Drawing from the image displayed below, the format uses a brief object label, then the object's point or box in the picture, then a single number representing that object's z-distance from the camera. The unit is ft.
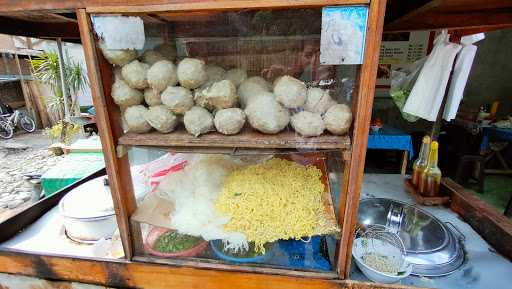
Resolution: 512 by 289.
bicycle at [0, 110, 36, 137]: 30.10
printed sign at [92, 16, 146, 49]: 3.45
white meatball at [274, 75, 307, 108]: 3.76
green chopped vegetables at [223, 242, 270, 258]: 4.45
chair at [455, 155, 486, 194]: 13.53
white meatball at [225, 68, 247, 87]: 4.17
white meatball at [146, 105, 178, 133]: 3.85
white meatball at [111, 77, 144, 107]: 3.86
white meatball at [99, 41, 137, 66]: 3.68
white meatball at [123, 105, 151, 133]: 3.93
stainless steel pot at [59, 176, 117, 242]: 5.37
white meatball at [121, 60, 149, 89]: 3.86
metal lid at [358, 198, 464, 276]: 4.59
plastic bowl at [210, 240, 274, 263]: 4.37
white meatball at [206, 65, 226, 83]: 4.09
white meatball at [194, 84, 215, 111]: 3.91
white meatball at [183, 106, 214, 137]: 3.78
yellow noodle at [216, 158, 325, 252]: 4.27
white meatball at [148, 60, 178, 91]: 3.80
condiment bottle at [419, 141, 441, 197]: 6.36
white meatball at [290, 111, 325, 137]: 3.70
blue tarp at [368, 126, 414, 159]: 13.39
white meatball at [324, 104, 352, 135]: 3.62
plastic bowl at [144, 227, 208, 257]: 4.51
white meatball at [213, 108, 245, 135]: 3.74
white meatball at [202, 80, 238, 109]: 3.75
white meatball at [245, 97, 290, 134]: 3.70
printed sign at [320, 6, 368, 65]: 3.01
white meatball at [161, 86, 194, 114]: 3.82
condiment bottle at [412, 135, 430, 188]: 6.23
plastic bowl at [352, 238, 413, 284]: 4.12
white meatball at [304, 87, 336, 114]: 3.85
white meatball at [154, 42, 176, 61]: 4.16
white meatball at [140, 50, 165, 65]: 4.04
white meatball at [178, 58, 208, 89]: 3.77
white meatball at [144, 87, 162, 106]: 3.99
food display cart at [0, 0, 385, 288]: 3.54
